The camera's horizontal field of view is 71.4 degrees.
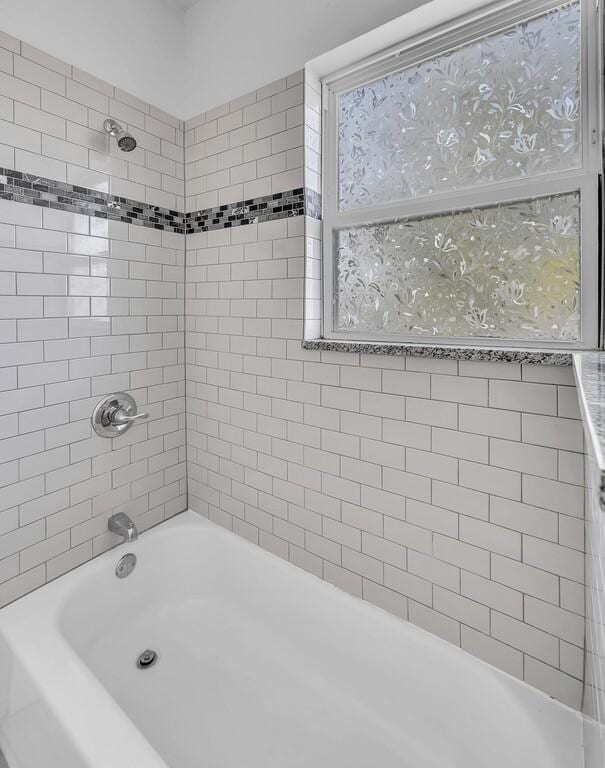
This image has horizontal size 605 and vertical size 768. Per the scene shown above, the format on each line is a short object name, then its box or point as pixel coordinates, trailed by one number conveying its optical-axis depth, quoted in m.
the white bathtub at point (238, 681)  1.17
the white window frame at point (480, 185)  1.20
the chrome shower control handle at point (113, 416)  1.83
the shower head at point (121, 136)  1.69
